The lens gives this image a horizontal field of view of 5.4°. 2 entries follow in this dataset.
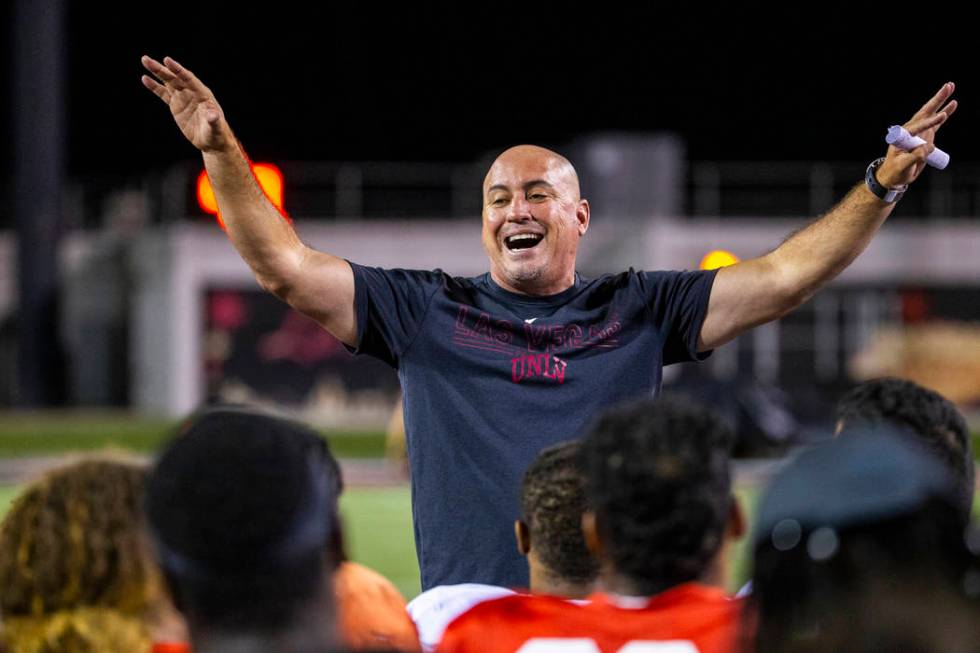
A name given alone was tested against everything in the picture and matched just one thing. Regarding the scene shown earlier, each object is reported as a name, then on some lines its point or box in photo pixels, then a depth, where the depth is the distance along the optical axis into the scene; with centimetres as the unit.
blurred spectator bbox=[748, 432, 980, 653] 1107
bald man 1628
